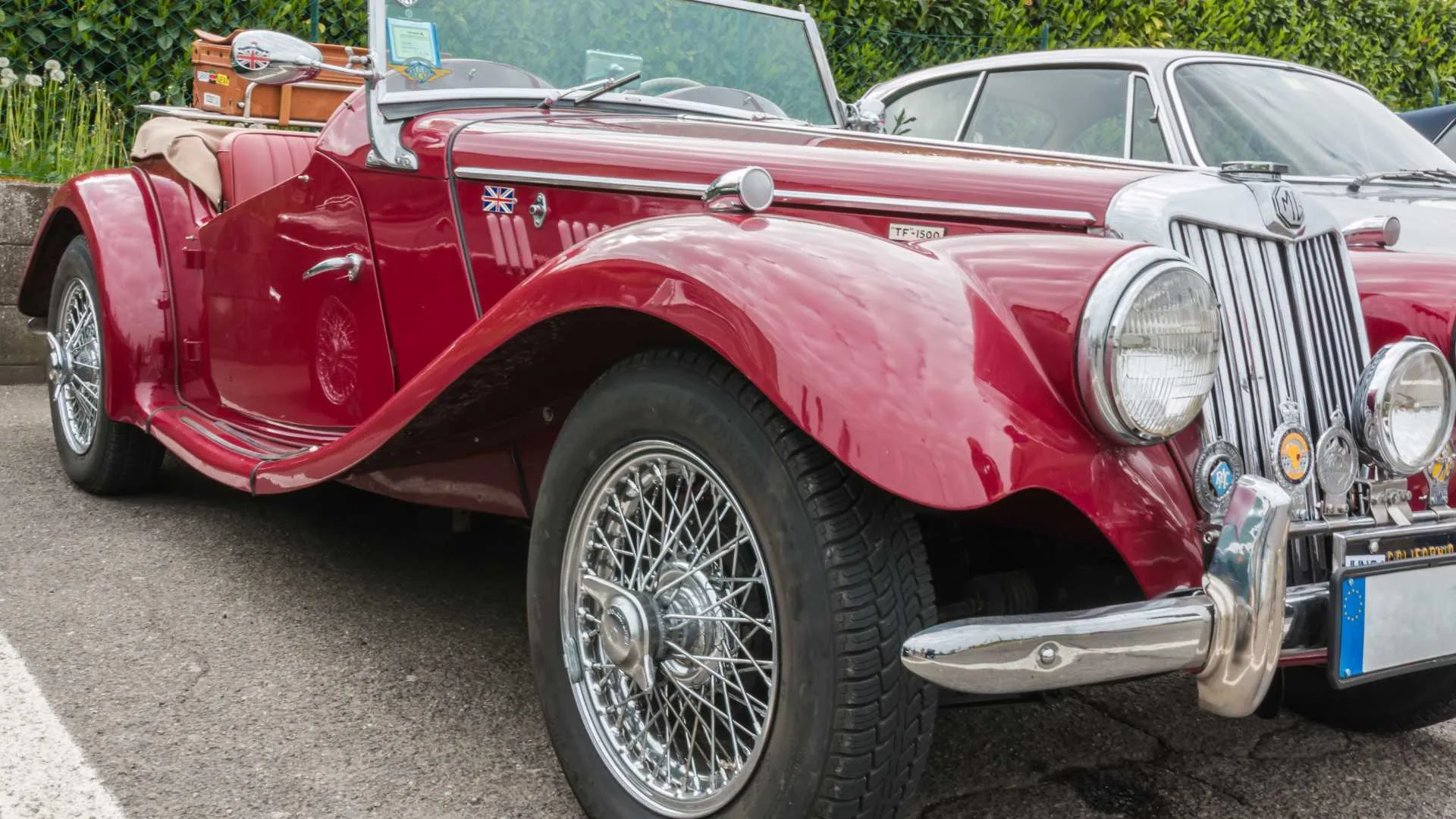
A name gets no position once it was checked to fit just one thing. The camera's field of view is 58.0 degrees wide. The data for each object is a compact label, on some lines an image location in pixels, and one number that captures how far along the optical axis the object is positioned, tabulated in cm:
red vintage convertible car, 173
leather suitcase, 518
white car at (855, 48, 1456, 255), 490
